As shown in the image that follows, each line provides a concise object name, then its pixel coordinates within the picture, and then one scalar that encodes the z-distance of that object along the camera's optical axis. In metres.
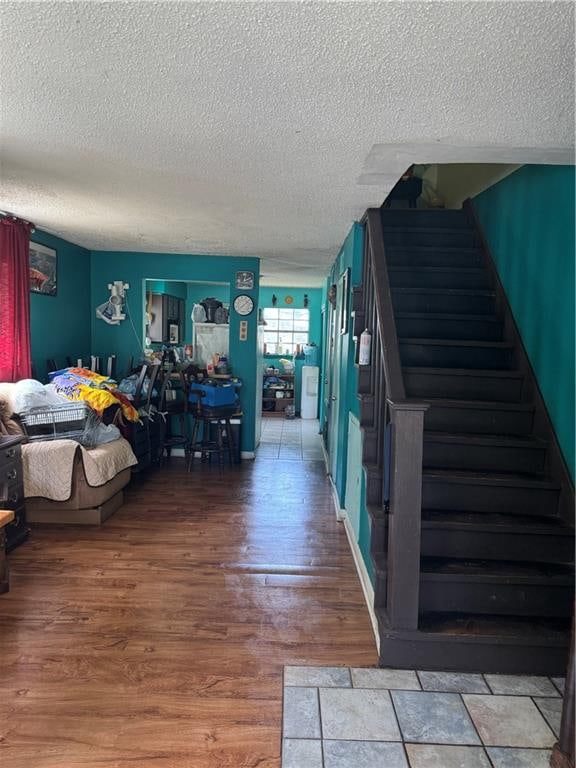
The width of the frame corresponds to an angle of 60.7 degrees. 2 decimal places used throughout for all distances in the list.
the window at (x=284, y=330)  10.02
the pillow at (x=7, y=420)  3.60
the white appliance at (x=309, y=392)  8.77
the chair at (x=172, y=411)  5.29
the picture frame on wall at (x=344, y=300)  4.05
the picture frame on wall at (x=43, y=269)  4.43
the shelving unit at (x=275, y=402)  9.45
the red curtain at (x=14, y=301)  3.89
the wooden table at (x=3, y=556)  2.61
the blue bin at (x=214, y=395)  5.16
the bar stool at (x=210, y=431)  5.20
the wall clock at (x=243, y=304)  5.75
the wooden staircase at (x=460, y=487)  2.14
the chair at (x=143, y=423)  4.76
